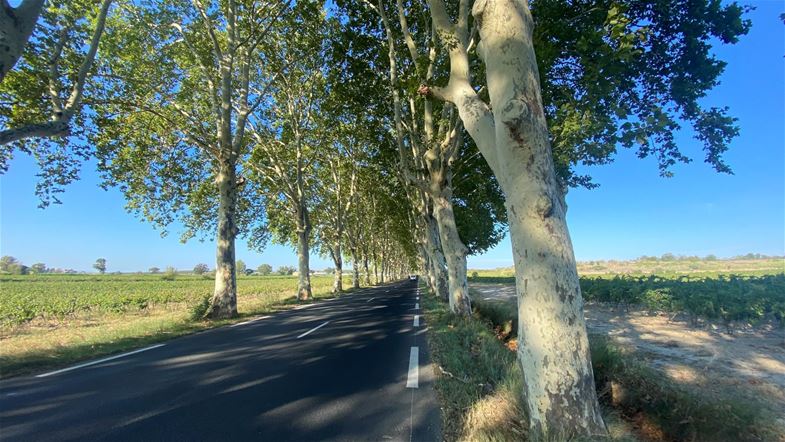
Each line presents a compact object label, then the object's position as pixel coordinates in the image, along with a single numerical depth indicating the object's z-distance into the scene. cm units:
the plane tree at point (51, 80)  821
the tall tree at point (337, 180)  2494
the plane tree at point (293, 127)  1662
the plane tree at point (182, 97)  1373
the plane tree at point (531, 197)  302
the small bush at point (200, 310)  1318
